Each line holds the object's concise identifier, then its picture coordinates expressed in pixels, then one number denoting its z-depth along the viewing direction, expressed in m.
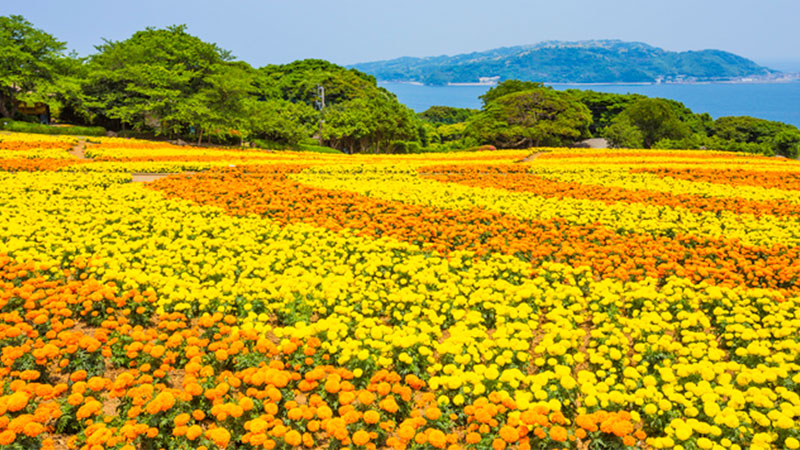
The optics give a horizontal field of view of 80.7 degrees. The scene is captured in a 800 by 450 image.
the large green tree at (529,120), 48.56
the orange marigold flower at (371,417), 4.25
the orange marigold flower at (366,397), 4.47
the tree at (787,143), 54.92
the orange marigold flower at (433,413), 4.40
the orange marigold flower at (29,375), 4.74
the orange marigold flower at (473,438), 4.08
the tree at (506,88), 66.38
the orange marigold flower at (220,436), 3.93
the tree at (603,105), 70.94
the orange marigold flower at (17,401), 4.28
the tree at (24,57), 35.81
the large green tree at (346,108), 46.47
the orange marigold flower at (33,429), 3.90
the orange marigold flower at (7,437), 3.83
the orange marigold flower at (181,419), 4.12
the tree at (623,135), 51.09
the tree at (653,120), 56.78
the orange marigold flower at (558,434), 4.14
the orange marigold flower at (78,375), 4.70
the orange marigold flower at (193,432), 3.99
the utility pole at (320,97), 54.55
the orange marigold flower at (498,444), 4.02
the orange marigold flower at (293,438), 4.02
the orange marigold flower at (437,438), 4.00
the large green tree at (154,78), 34.44
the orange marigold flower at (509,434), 4.05
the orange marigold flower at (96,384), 4.50
